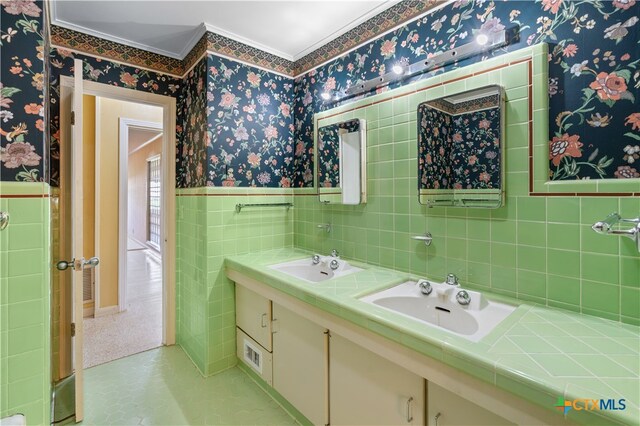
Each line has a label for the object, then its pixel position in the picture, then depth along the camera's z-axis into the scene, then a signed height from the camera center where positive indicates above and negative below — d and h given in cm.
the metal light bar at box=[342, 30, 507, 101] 141 +80
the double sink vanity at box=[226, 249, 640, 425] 82 -48
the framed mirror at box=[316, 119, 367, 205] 201 +36
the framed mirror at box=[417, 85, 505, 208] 142 +32
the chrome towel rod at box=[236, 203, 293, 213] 234 +6
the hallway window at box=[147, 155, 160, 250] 703 +23
